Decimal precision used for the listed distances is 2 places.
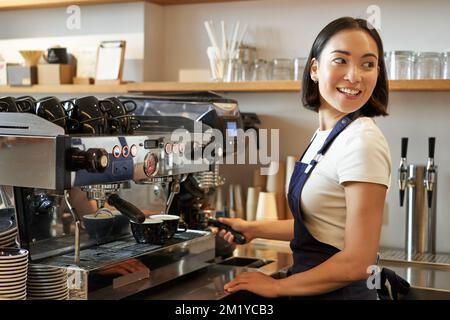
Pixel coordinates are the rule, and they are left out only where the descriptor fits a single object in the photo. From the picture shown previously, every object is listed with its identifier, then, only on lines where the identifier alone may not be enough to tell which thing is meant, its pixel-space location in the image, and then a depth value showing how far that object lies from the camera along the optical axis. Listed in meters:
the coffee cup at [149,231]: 2.12
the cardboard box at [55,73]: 3.49
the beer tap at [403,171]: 2.88
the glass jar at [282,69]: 3.09
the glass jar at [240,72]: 3.13
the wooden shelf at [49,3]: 3.41
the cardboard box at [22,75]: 3.56
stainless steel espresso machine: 1.70
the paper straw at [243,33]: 3.30
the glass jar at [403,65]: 2.83
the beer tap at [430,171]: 2.84
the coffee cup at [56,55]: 3.51
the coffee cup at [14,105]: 1.90
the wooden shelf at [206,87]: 2.75
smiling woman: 1.55
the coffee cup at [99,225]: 2.06
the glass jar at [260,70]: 3.11
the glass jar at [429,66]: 2.81
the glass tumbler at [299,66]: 3.02
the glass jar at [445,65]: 2.79
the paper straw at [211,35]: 3.30
